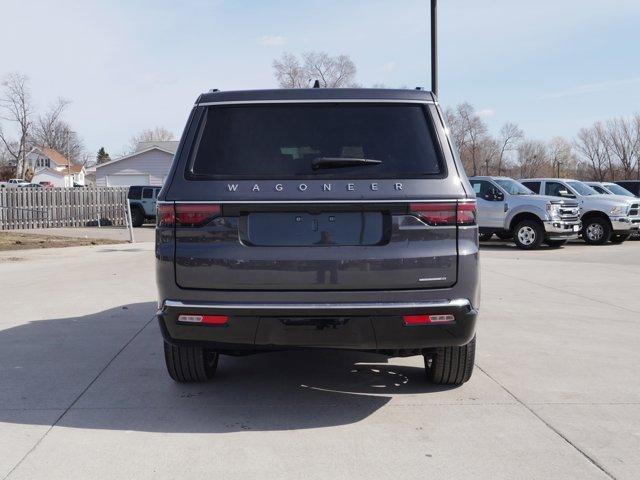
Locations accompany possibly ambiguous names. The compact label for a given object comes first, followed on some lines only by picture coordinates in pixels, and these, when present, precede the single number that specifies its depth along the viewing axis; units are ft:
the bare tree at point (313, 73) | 179.32
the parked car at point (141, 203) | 95.81
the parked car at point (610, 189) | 71.97
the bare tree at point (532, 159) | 303.27
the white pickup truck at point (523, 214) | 57.31
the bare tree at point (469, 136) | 233.35
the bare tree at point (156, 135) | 372.42
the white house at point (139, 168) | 159.74
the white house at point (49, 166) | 321.52
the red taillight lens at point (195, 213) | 13.12
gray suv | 12.94
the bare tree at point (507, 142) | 288.51
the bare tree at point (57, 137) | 303.68
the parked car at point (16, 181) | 233.51
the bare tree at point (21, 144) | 252.42
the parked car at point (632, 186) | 85.40
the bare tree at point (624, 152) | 256.32
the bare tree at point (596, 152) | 272.10
